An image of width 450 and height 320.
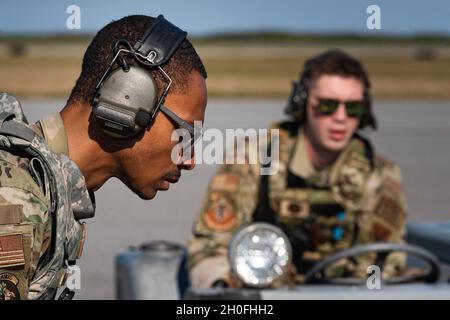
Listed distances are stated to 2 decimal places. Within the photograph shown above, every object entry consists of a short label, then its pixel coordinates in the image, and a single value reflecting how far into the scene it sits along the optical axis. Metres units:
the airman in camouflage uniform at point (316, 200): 9.71
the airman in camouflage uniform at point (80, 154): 4.98
